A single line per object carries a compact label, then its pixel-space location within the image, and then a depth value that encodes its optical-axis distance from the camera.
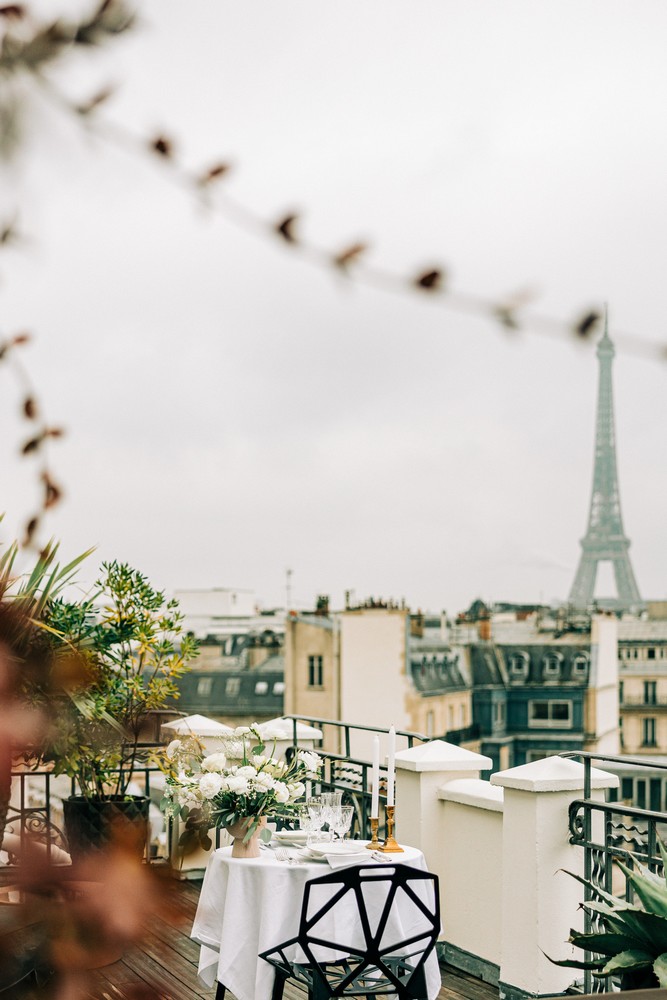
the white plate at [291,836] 4.34
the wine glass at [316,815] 4.21
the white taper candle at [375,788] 4.12
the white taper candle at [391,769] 4.18
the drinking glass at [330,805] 4.21
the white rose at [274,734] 4.48
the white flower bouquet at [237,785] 4.04
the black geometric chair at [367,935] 3.43
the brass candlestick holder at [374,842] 4.14
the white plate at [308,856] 4.05
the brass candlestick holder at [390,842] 4.15
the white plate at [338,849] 4.04
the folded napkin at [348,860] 3.97
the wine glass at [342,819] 4.21
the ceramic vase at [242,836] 4.06
